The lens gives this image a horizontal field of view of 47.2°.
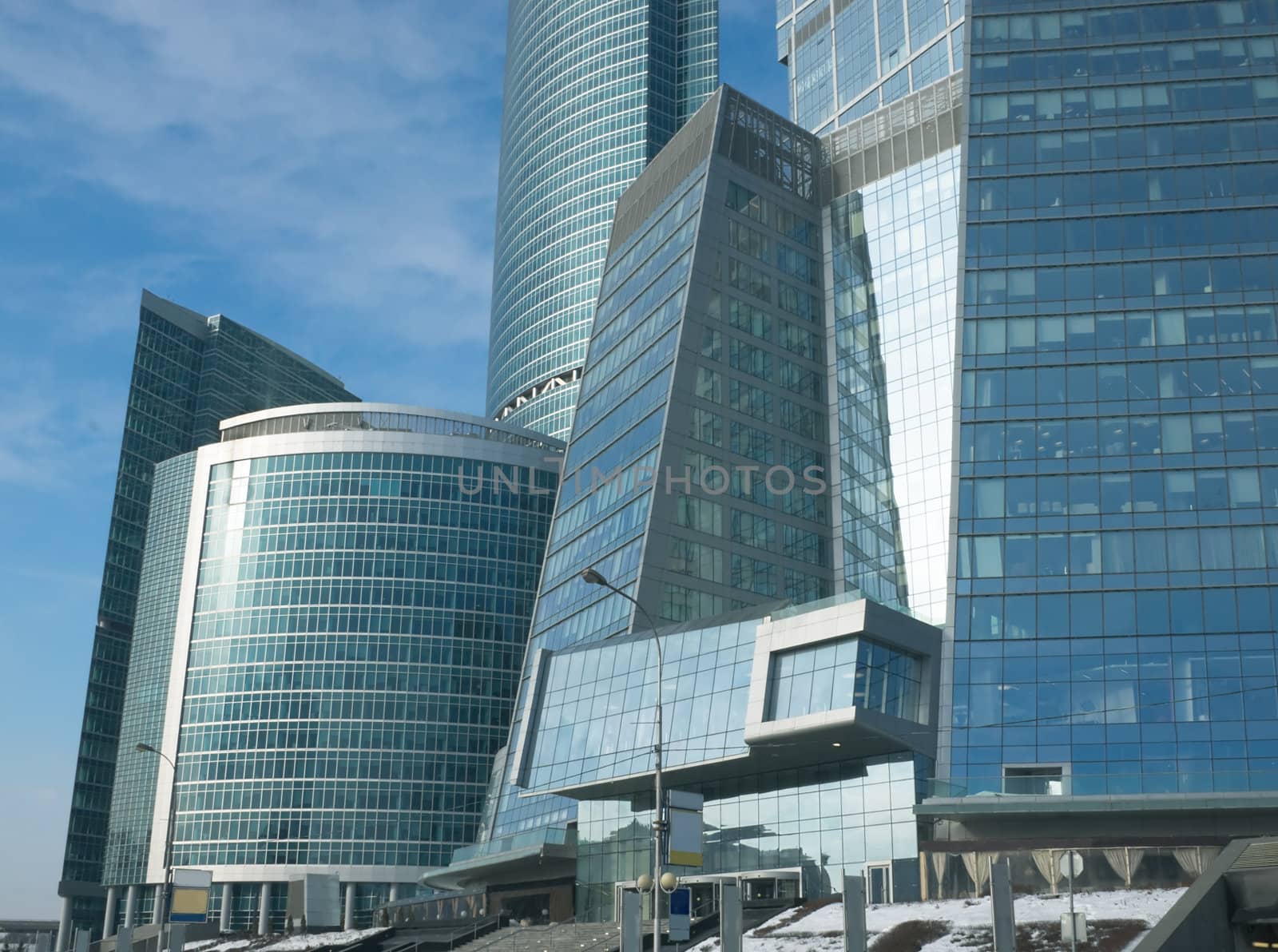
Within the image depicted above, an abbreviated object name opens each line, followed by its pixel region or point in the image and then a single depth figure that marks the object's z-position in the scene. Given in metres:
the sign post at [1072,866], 38.14
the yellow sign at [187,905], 62.56
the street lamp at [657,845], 38.59
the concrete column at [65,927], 164.43
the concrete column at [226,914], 142.00
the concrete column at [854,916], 42.03
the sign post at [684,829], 40.44
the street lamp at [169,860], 64.56
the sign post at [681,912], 41.03
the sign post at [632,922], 42.94
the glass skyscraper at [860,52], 133.75
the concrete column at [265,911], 140.84
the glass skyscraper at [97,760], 179.25
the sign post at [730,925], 43.88
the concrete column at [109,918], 154.59
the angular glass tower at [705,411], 97.00
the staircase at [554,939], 67.62
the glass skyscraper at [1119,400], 72.81
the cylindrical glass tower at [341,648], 145.75
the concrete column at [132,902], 151.50
